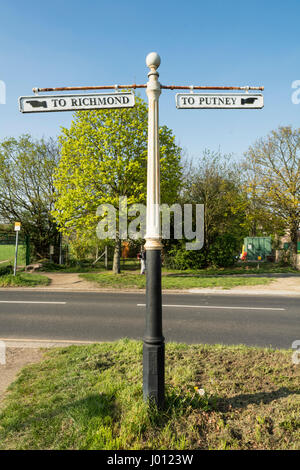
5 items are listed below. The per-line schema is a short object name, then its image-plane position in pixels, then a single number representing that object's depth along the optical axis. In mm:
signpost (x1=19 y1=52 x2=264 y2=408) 3340
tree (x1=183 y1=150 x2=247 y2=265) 21938
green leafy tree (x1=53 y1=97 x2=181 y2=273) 15305
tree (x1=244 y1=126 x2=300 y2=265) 21594
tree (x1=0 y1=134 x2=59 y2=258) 23078
